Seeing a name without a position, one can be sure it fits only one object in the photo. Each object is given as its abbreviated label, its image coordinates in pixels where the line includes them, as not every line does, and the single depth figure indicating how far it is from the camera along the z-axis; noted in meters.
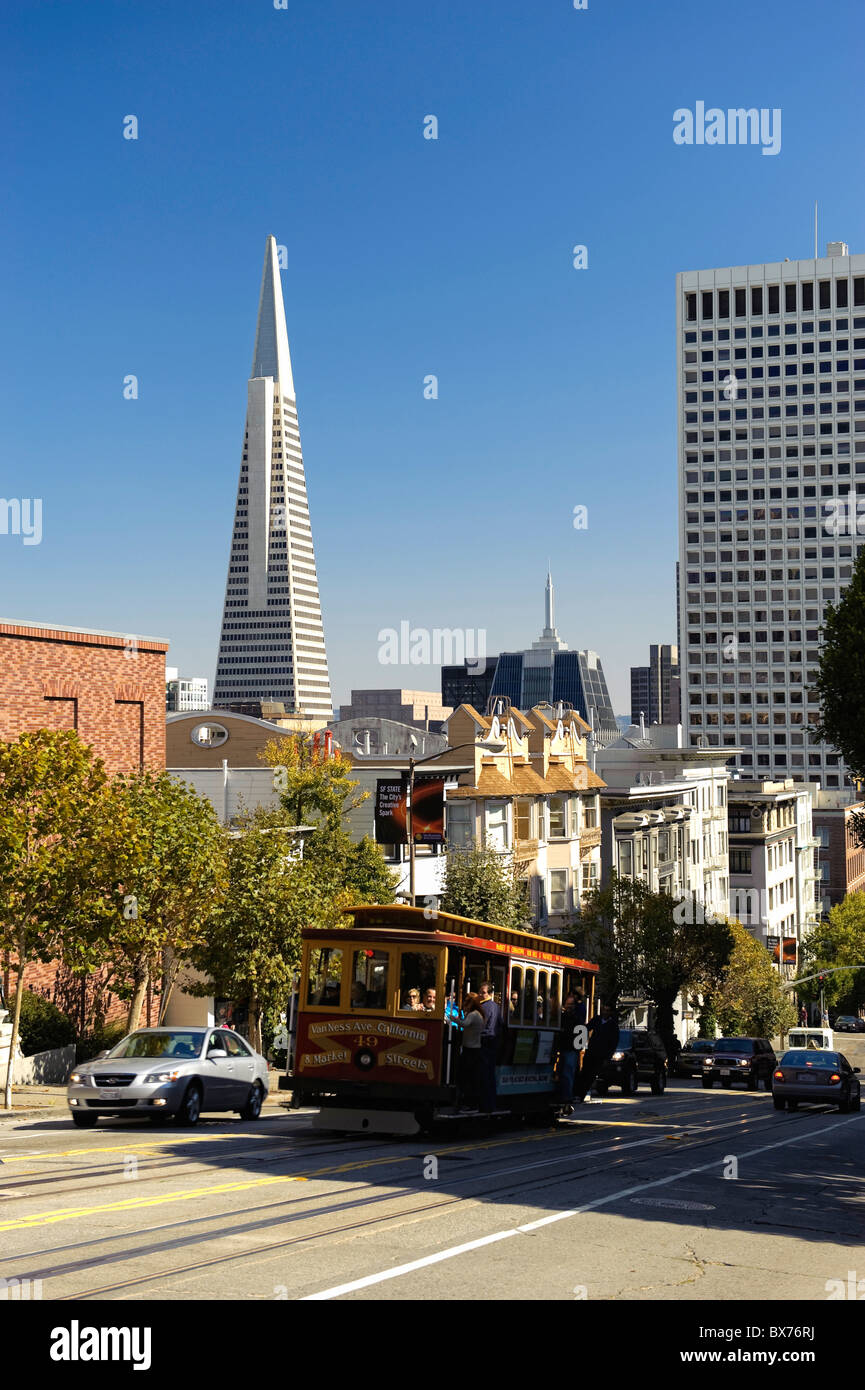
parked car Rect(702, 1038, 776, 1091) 45.41
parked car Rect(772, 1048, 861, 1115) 33.25
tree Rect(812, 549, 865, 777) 30.69
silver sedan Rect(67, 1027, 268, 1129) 21.03
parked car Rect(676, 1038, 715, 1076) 46.82
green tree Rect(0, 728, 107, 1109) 26.00
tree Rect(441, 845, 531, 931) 50.50
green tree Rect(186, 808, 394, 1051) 34.34
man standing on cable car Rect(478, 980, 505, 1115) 20.73
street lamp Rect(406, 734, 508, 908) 56.19
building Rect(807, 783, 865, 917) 145.25
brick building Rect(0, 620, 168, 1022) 37.06
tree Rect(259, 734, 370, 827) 49.09
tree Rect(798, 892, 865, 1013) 110.38
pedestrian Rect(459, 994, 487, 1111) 20.36
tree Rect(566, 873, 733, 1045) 60.31
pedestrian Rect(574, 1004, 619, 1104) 24.70
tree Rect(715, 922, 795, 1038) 76.94
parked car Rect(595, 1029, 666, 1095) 37.38
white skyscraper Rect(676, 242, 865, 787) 190.88
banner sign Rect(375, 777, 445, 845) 43.09
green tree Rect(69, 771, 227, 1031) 27.77
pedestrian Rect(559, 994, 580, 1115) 24.36
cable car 19.84
